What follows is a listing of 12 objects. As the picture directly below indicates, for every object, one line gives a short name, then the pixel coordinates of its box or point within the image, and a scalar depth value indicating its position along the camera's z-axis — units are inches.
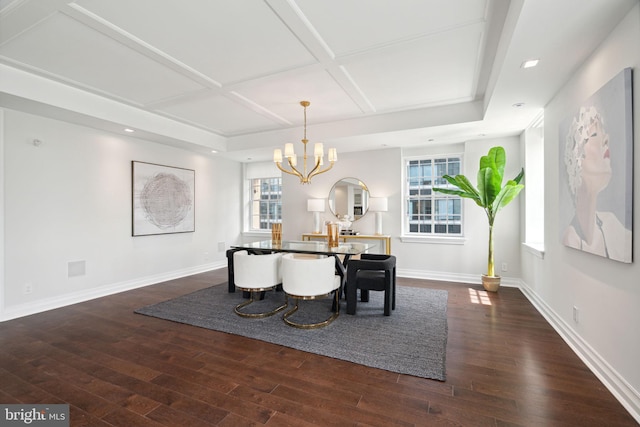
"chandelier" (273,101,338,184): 152.2
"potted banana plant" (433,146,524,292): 169.3
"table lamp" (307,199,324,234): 237.0
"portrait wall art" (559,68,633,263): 73.1
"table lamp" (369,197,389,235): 219.6
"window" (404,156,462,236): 219.3
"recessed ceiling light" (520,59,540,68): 97.0
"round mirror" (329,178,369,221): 234.1
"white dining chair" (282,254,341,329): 125.0
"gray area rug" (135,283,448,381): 99.5
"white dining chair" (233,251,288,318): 136.9
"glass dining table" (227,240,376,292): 143.5
